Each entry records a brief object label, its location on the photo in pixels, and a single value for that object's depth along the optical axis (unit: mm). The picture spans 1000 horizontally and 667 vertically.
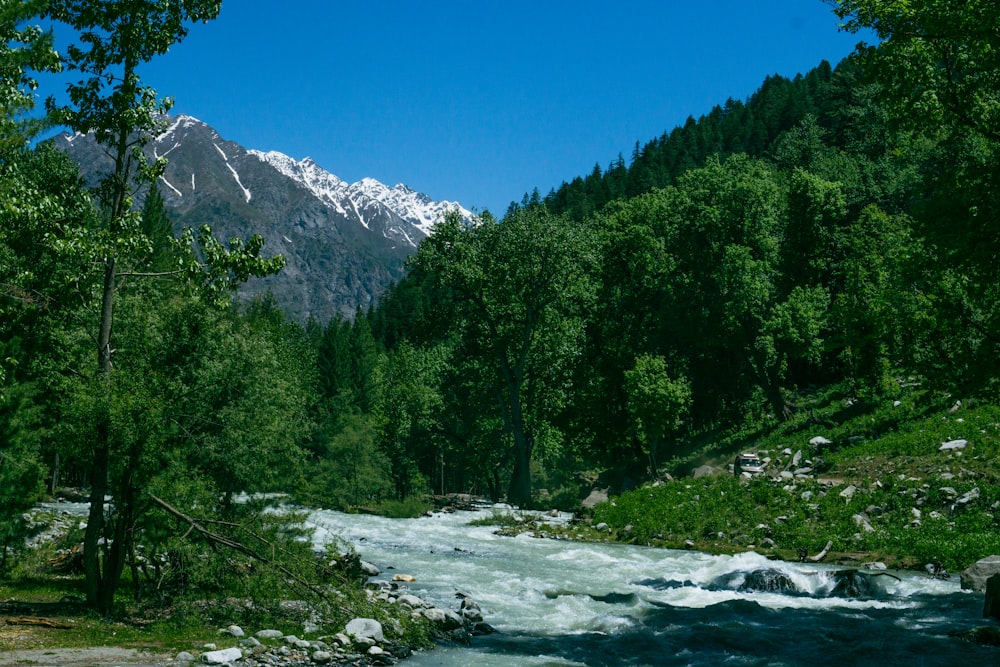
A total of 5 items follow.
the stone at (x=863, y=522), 24559
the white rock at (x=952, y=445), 26972
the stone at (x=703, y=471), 36519
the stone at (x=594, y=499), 38556
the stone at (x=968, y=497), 23656
